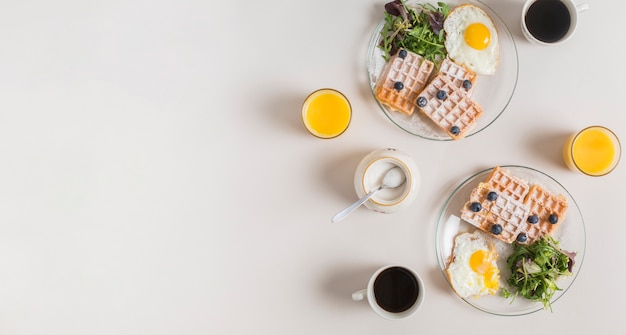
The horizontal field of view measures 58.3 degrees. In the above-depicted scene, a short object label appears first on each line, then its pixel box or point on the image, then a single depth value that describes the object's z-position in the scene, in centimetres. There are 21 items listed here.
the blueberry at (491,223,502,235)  191
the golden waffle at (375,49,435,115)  194
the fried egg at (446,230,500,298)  192
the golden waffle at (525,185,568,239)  193
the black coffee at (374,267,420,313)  188
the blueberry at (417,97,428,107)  192
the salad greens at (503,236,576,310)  189
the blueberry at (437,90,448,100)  190
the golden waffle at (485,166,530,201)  193
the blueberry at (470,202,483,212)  191
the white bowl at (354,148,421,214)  187
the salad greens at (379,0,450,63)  194
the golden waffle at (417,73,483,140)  193
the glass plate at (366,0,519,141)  197
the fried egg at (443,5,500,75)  195
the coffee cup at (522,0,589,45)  196
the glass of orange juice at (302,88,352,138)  194
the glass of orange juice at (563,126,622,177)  194
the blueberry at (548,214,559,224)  190
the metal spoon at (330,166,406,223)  189
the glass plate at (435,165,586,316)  195
